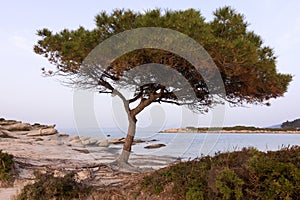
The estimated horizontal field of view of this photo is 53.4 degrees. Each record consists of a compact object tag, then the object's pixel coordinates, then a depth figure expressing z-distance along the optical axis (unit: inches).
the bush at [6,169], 316.7
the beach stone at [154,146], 715.1
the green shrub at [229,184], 171.2
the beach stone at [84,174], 328.8
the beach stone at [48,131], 1099.0
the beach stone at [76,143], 948.0
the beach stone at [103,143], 939.7
